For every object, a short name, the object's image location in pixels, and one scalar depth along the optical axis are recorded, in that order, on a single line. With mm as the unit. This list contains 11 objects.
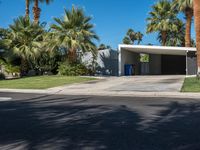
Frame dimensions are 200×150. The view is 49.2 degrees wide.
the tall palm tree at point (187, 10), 23492
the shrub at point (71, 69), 19124
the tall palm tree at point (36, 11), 24640
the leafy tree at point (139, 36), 51779
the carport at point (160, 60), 21243
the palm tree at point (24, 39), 19427
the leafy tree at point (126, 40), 50681
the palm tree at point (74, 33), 18597
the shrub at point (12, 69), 20286
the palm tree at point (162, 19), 28525
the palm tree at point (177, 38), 31708
